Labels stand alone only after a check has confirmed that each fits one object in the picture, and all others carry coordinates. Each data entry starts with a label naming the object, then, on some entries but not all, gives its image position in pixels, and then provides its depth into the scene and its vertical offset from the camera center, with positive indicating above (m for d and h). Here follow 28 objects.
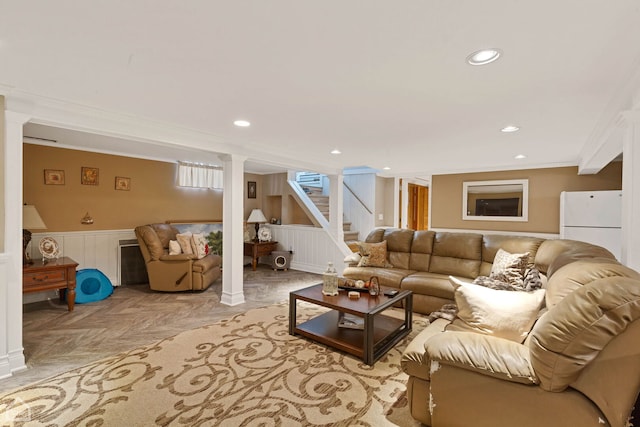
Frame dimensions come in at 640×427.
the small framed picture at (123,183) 4.88 +0.43
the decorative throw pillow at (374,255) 4.54 -0.63
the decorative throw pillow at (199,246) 4.86 -0.55
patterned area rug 1.88 -1.25
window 5.54 +0.67
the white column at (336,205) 6.12 +0.15
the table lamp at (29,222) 3.52 -0.15
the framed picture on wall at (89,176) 4.52 +0.51
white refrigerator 3.78 -0.03
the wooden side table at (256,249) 6.30 -0.78
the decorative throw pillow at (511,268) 3.29 -0.60
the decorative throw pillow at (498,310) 1.84 -0.60
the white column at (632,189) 1.91 +0.17
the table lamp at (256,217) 6.64 -0.12
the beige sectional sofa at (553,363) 1.24 -0.71
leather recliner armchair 4.55 -0.84
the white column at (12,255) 2.31 -0.35
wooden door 8.36 +0.19
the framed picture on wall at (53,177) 4.19 +0.45
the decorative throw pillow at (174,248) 4.78 -0.58
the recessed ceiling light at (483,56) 1.61 +0.85
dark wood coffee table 2.57 -1.13
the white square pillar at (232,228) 4.07 -0.22
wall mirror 5.48 +0.26
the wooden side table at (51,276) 3.31 -0.75
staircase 6.66 +0.10
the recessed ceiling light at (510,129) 3.06 +0.87
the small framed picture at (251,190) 6.98 +0.50
